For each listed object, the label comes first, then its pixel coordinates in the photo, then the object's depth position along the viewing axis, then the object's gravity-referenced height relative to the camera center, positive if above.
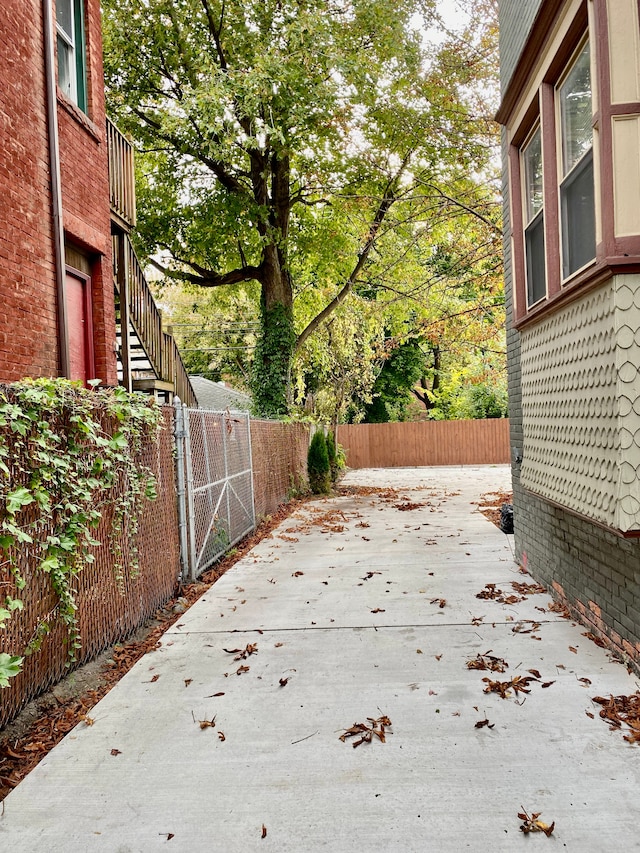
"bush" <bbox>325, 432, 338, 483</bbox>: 18.96 -1.11
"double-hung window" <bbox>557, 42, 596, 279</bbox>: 4.36 +1.68
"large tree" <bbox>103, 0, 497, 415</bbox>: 12.52 +6.30
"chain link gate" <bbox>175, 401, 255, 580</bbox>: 6.83 -0.77
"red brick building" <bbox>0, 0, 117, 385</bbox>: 6.05 +2.47
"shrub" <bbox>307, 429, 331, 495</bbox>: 17.22 -1.31
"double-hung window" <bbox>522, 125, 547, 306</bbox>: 5.84 +1.75
